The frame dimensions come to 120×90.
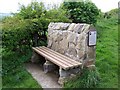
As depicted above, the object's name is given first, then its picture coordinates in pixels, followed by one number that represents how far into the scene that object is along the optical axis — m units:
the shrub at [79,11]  4.22
